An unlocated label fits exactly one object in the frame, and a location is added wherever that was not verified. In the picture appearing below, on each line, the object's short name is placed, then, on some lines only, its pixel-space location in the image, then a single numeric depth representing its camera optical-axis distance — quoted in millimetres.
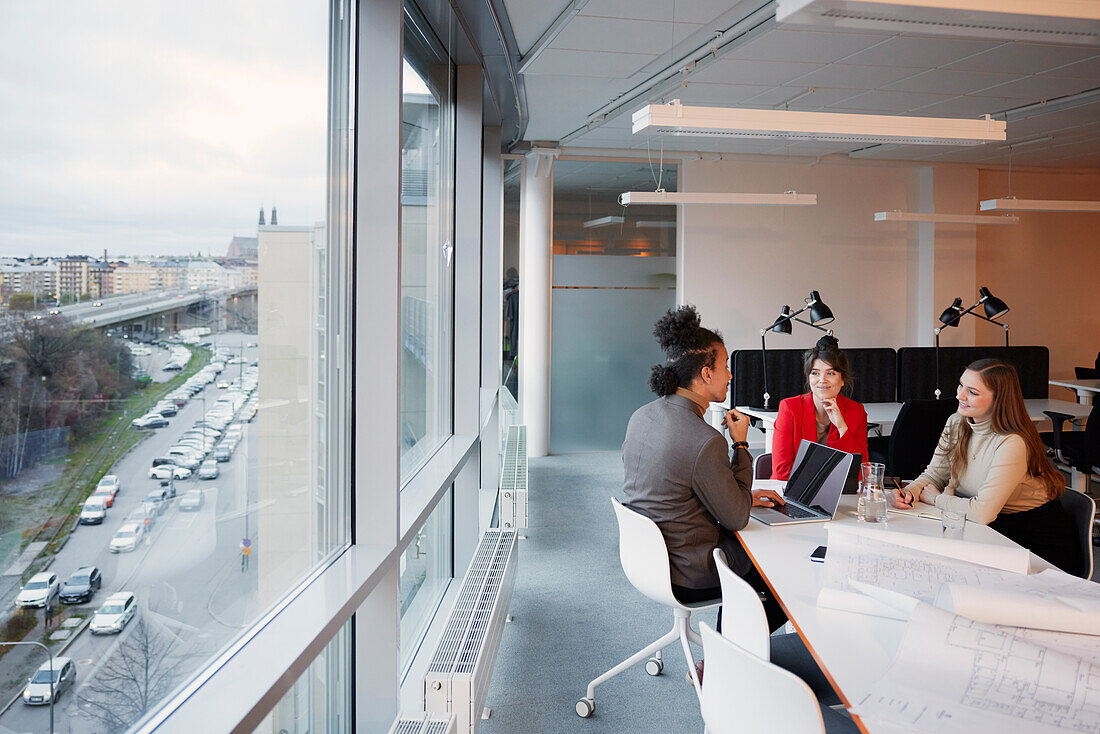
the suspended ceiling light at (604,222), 8164
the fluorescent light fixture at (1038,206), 6043
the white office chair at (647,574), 2645
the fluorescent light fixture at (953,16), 1768
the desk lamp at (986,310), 6457
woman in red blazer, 3473
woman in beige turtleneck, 2795
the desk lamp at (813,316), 6199
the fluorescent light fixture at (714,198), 6105
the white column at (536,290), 7766
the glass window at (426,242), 3344
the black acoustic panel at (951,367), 7082
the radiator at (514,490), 4199
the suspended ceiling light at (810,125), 3139
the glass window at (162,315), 976
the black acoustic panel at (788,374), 6758
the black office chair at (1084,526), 2676
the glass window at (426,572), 3193
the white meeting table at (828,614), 1584
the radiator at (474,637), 2146
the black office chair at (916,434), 4824
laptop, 2734
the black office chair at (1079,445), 5117
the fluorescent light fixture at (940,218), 6840
